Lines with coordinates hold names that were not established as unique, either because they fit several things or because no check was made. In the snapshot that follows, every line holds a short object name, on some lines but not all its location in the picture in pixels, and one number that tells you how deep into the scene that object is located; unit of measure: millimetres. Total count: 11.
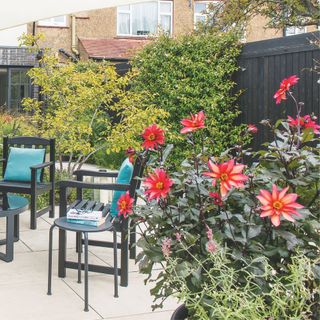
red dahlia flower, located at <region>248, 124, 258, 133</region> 2562
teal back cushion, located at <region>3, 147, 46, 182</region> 6492
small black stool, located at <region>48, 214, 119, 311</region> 3629
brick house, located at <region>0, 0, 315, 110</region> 17969
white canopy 4375
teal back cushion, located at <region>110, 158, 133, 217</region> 4293
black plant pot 2465
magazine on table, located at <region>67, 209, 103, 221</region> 3891
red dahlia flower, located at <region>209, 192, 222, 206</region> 2242
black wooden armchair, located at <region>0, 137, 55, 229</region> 5961
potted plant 2061
